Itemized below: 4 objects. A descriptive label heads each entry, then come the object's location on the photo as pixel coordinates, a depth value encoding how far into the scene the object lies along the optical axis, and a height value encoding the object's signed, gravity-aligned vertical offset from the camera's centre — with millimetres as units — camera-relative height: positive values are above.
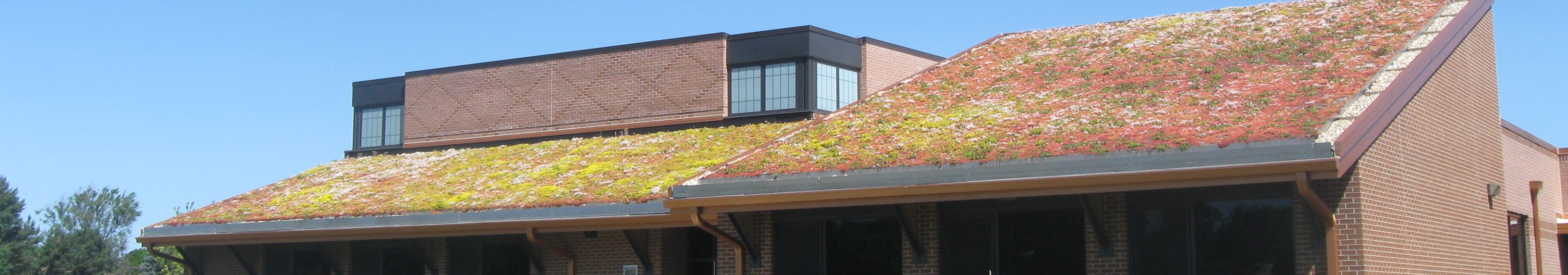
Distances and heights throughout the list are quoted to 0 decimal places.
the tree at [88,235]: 63562 +4244
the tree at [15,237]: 59906 +3676
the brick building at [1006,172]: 14391 +1659
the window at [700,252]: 21016 +921
